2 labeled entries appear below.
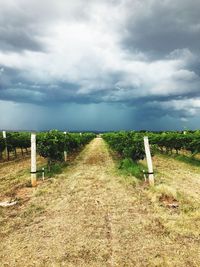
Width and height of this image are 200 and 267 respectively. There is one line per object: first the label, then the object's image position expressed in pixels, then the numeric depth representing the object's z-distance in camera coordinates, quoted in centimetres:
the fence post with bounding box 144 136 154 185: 962
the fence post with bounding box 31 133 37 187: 995
